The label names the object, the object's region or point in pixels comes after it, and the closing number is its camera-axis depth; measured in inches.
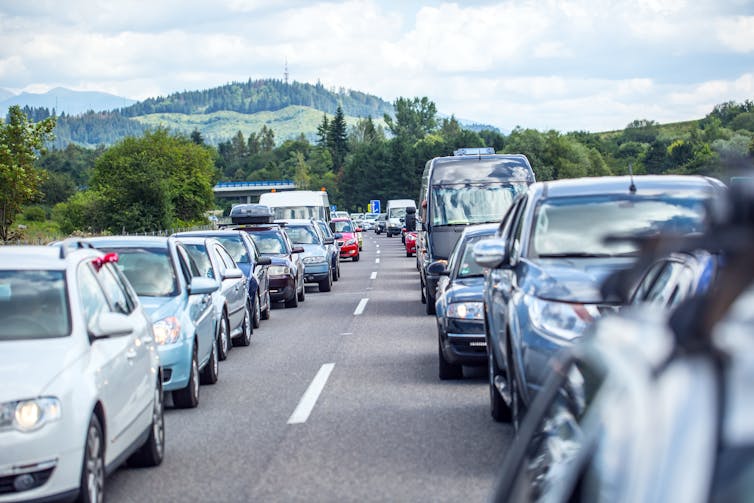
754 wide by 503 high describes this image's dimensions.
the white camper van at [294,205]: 1600.6
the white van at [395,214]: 3065.9
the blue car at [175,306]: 408.2
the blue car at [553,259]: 283.6
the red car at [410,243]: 1870.6
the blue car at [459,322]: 445.7
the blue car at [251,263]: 725.1
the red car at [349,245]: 1798.7
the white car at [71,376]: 231.6
